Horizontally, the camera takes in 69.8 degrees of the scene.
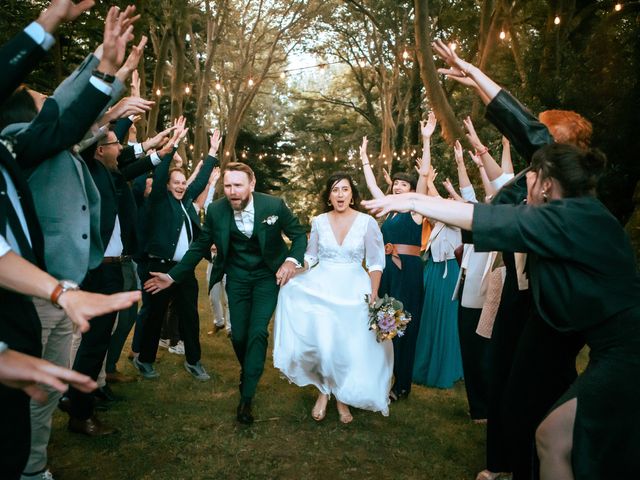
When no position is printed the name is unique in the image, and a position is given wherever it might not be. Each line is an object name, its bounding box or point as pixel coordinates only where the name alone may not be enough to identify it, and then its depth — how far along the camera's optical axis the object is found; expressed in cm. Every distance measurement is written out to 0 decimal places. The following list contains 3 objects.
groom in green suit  478
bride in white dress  462
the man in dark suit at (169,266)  555
